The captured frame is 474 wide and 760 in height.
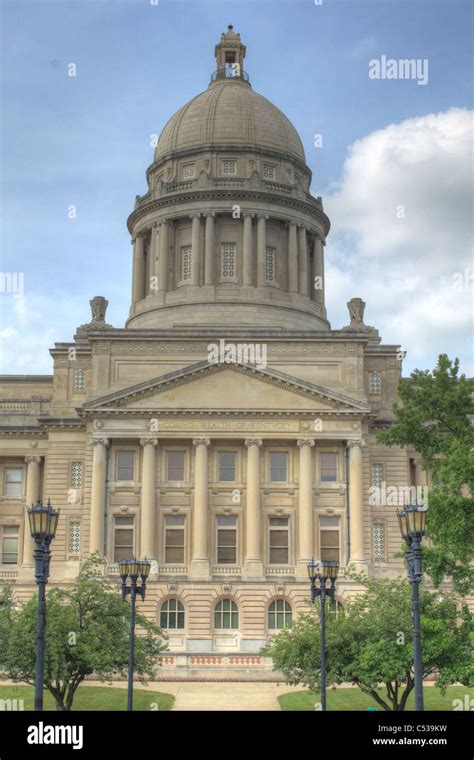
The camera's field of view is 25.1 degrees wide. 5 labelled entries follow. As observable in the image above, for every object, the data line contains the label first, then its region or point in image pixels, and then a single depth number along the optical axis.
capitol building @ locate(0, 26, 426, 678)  56.78
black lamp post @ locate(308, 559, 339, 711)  30.94
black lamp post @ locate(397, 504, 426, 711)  22.97
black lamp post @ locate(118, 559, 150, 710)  31.14
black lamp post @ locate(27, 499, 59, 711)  21.97
